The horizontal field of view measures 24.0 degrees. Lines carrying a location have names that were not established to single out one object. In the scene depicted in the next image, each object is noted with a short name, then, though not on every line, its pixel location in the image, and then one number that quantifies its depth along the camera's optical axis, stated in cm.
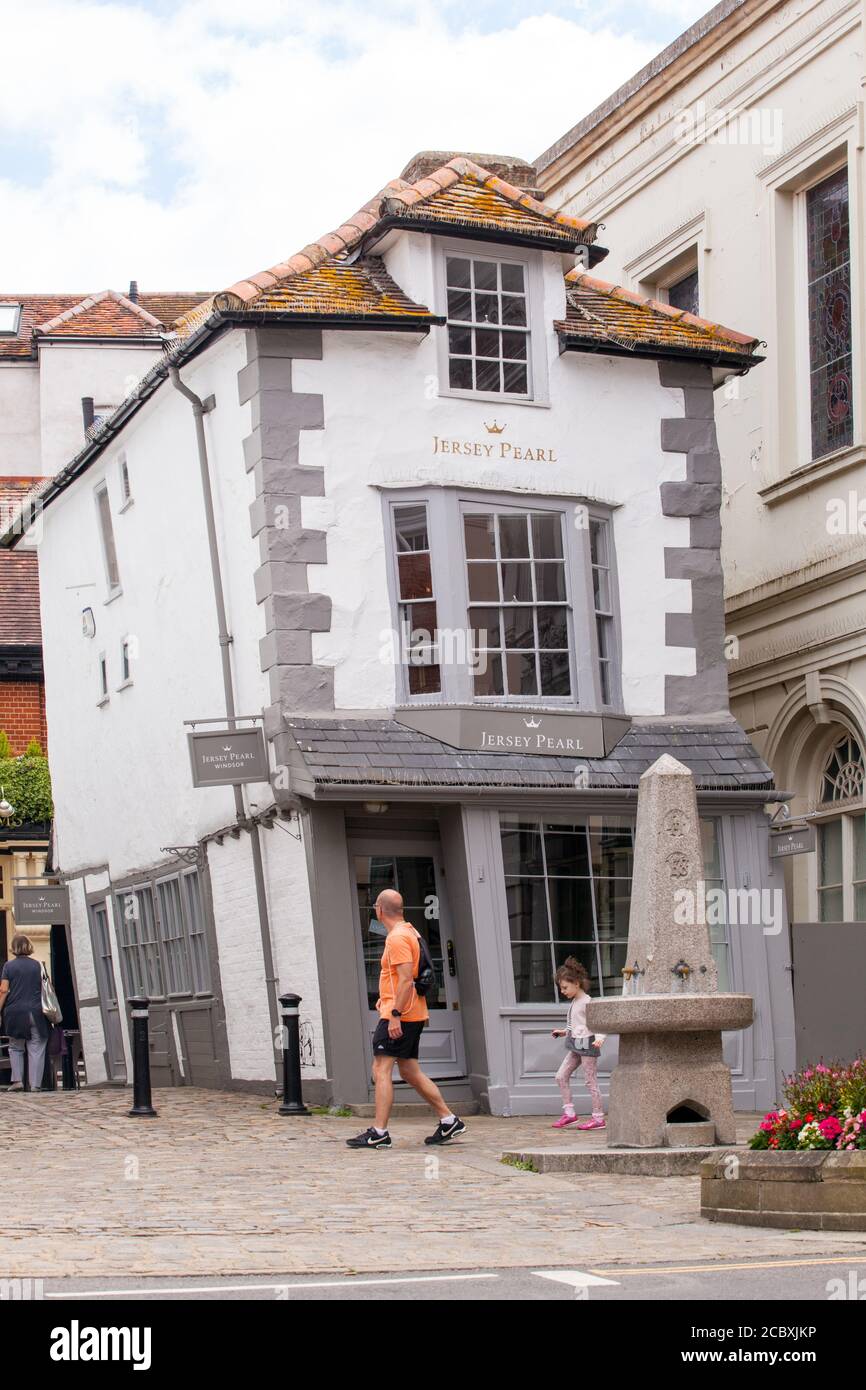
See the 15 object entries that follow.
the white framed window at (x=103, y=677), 2244
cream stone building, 1938
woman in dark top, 2052
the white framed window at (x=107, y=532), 2183
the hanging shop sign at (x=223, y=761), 1683
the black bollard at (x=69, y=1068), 2197
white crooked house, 1688
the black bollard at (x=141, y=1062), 1592
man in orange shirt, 1347
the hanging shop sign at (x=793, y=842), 1714
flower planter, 957
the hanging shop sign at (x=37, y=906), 2386
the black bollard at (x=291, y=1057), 1560
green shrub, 2853
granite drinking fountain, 1256
